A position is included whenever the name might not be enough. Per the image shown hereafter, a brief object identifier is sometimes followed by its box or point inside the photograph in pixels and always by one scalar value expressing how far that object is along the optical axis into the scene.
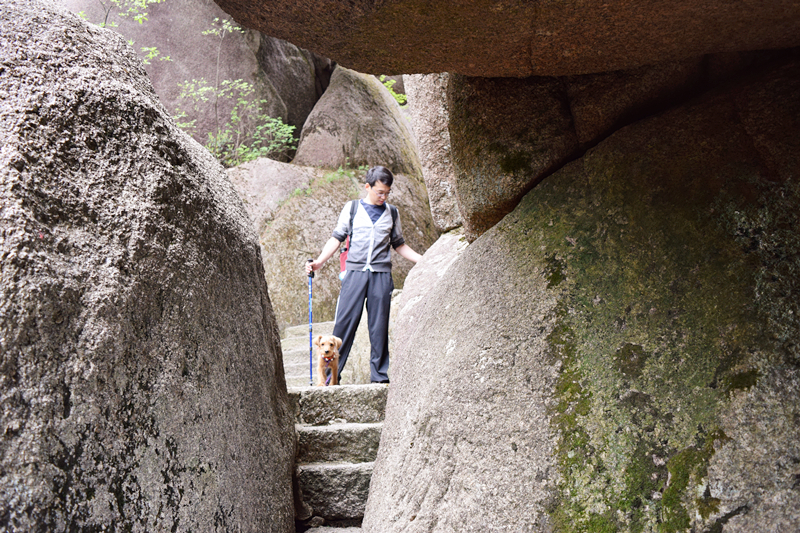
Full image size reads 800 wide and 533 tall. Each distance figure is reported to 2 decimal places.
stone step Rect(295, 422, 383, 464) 3.66
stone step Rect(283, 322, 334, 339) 7.98
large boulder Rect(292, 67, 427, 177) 10.75
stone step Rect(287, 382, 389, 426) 4.11
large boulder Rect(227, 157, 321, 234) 9.41
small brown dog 4.84
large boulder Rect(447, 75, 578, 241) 2.84
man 4.91
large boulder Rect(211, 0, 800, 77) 1.90
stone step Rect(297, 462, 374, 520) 3.38
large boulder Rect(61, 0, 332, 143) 10.51
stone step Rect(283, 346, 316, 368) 6.95
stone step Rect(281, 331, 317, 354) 7.41
